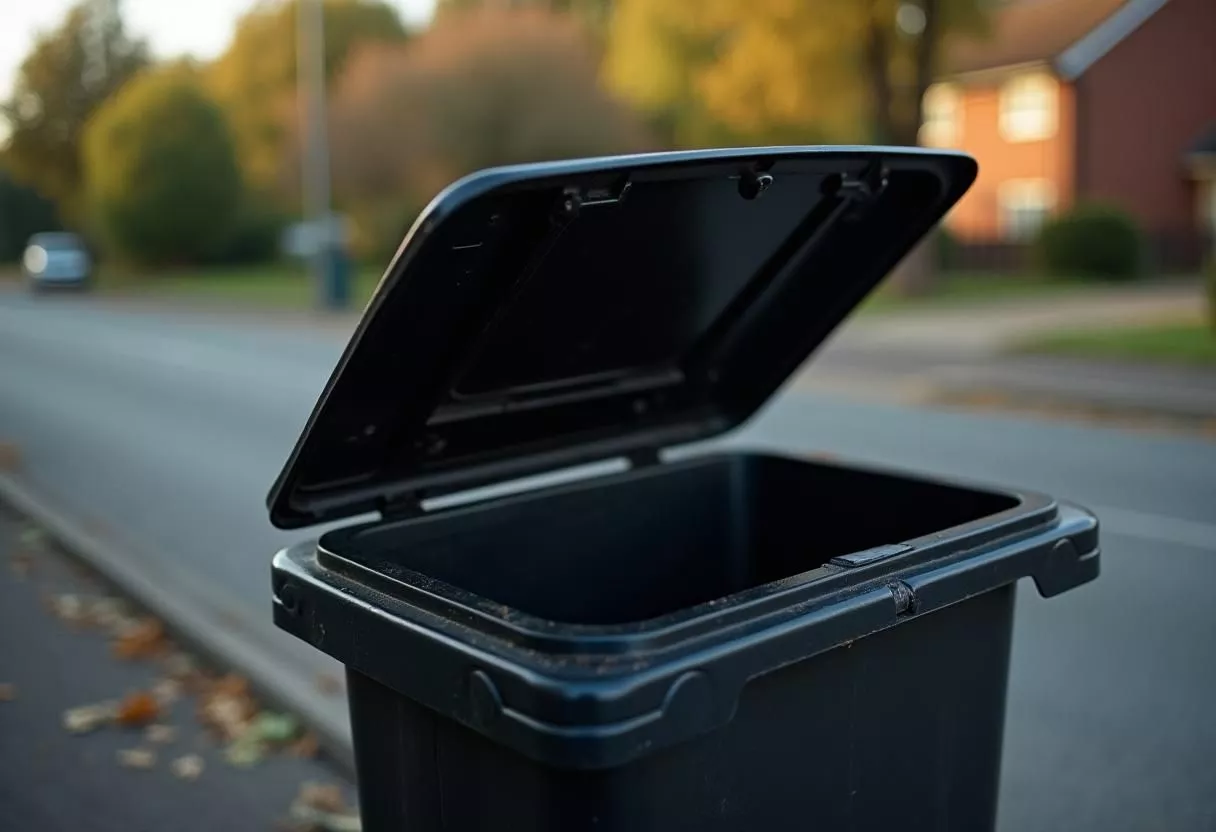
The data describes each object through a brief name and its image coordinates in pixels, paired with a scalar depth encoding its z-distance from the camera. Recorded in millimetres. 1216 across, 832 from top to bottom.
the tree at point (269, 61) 54188
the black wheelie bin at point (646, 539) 1552
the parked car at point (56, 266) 34688
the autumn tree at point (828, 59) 20281
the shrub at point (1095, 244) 25422
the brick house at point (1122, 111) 30250
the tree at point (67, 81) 47750
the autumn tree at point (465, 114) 33812
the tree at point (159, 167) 39625
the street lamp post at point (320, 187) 24828
